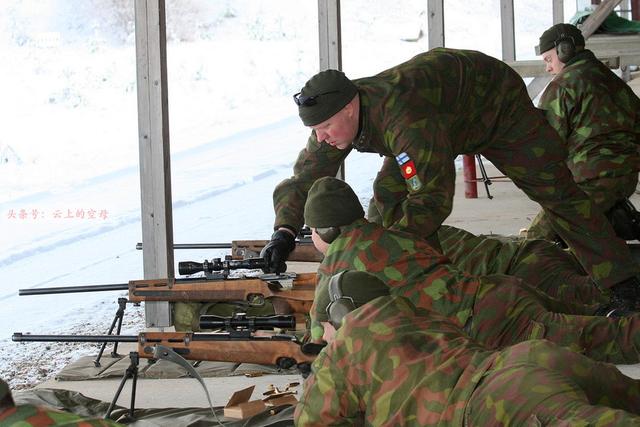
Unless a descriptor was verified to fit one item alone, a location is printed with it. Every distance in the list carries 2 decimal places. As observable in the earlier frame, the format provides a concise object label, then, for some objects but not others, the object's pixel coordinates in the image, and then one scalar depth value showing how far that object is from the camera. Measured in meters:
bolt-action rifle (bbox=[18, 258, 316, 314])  5.73
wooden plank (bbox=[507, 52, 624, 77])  10.37
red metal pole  12.41
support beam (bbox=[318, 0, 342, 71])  9.16
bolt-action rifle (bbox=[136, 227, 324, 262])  6.90
